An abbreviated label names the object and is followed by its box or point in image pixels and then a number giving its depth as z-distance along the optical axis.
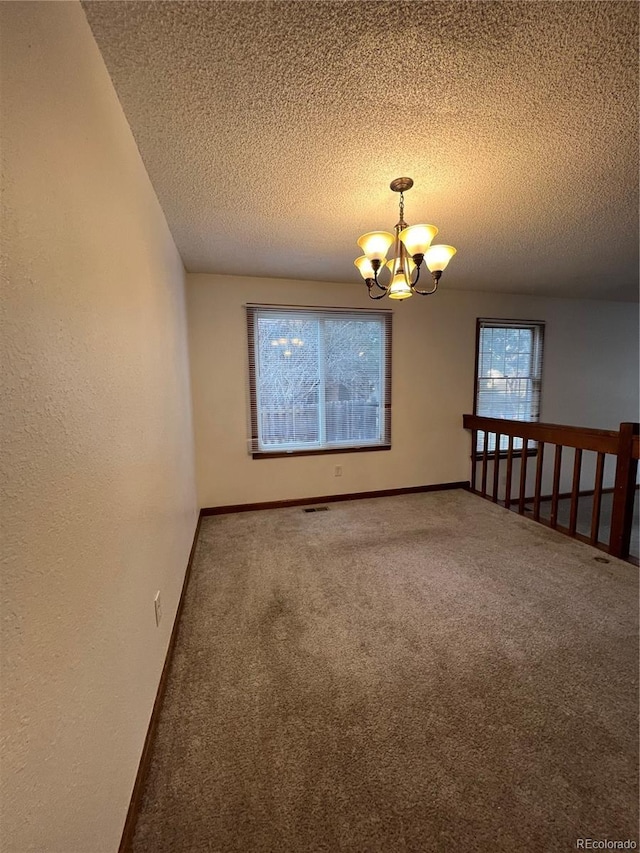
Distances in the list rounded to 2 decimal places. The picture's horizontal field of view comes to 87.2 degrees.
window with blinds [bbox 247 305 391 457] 3.39
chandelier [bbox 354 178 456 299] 1.63
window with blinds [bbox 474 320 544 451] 4.10
